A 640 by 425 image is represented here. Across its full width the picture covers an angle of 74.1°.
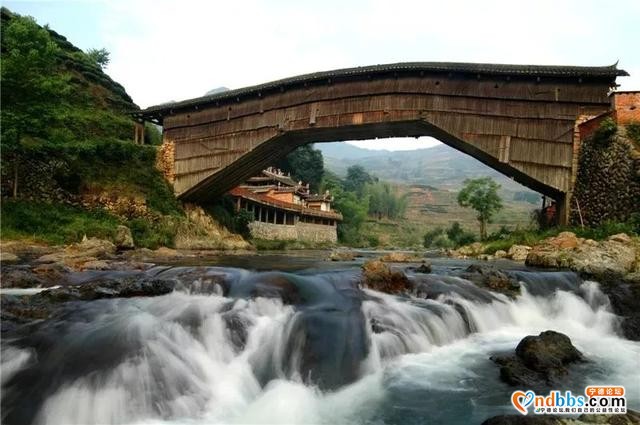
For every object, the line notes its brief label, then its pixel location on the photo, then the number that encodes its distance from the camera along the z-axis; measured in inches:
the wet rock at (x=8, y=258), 475.5
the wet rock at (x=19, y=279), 348.6
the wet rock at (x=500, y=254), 756.4
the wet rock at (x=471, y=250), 855.1
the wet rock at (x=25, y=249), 541.3
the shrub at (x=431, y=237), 2337.6
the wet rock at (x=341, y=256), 797.7
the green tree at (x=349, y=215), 2321.0
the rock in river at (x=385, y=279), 374.6
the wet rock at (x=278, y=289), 327.8
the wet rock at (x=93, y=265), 443.8
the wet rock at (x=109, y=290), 299.1
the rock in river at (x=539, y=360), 231.1
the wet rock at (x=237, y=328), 265.4
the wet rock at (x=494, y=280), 401.7
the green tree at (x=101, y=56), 1879.9
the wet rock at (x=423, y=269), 483.2
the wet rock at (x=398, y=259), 683.1
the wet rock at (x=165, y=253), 698.8
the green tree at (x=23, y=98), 666.2
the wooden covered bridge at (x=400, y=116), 775.7
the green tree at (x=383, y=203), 3511.3
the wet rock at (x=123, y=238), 755.4
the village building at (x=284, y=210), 1498.6
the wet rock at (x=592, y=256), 477.1
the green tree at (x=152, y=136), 1396.4
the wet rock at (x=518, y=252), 702.5
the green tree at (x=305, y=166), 2554.1
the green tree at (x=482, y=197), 1457.9
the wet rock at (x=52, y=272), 374.9
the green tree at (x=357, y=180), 3818.7
